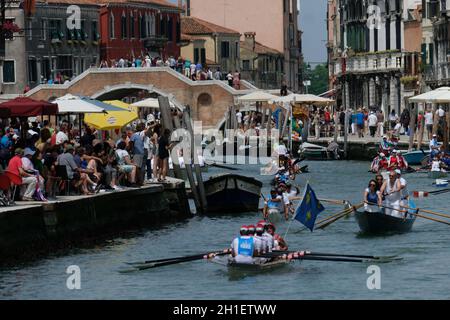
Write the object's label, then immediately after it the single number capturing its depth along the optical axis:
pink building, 131.88
